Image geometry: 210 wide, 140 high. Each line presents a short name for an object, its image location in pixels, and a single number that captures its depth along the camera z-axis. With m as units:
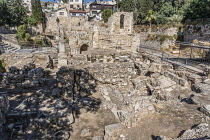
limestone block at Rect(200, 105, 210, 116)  5.39
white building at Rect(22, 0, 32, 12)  75.11
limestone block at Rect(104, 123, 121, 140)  5.16
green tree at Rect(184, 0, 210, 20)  21.72
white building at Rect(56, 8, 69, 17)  49.50
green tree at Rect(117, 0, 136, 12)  44.22
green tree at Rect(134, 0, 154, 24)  41.16
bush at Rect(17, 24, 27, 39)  31.91
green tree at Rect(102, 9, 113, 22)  45.64
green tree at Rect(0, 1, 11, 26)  29.89
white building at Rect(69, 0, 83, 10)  65.81
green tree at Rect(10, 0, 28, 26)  32.91
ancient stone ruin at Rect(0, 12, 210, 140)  5.38
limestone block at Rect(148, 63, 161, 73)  10.94
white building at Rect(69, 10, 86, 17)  54.84
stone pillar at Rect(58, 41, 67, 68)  10.97
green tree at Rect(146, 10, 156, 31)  36.29
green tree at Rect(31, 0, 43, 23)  42.84
